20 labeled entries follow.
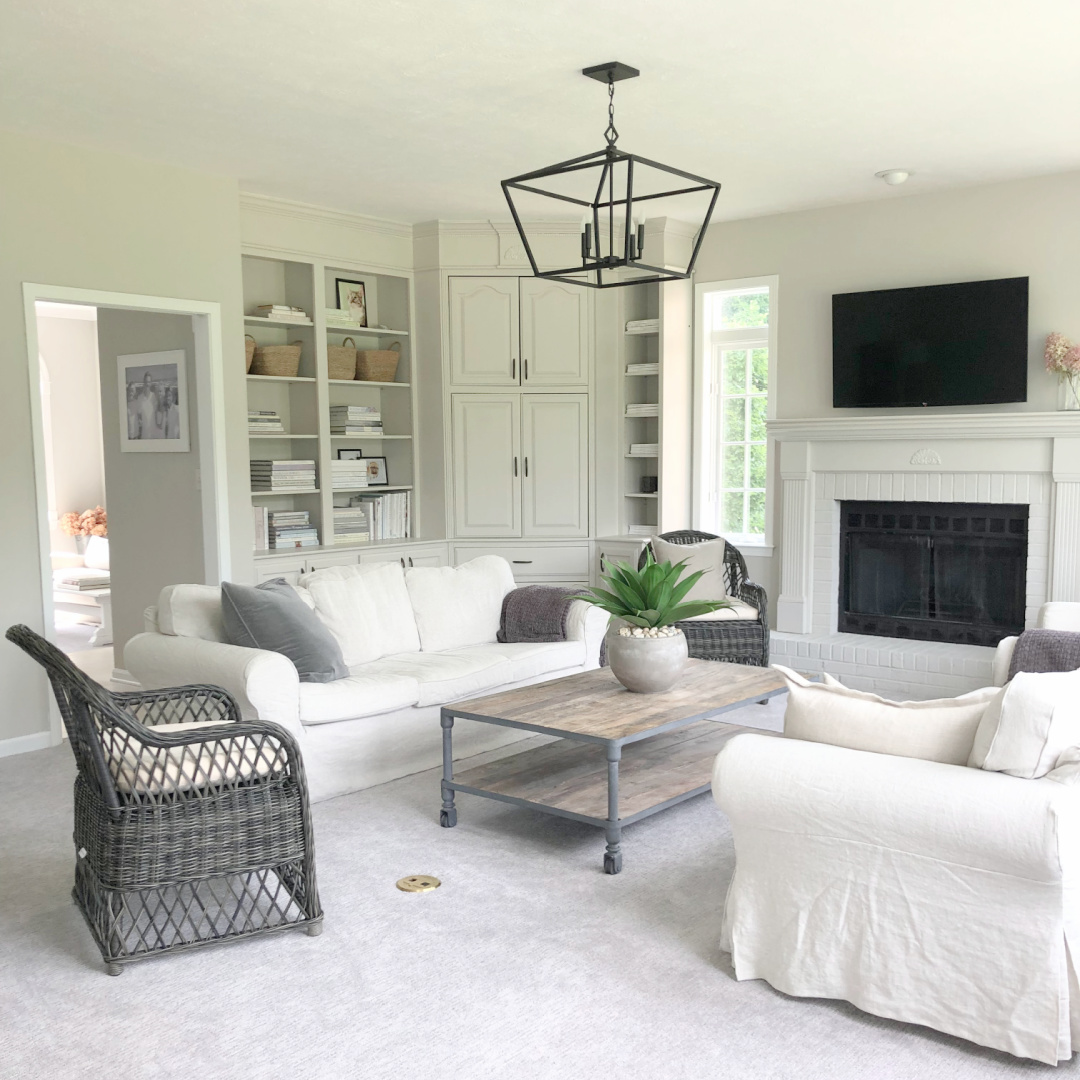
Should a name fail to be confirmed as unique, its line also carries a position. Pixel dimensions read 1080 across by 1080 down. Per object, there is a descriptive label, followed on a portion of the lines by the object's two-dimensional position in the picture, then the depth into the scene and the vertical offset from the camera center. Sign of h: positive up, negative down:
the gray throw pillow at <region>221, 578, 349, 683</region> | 4.02 -0.67
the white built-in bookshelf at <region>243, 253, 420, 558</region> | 6.21 +0.40
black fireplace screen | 5.83 -0.72
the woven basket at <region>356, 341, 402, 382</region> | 6.63 +0.52
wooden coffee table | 3.44 -1.16
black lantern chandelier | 3.21 +1.35
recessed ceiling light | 5.43 +1.36
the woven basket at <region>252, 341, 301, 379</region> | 6.06 +0.51
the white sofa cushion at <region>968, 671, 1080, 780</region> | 2.24 -0.59
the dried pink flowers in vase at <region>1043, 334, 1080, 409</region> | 5.40 +0.38
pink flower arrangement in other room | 9.02 -0.61
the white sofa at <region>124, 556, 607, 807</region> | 3.94 -0.89
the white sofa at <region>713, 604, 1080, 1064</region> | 2.19 -0.97
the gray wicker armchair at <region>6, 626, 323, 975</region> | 2.73 -0.97
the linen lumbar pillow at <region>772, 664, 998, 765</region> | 2.45 -0.65
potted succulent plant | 3.87 -0.65
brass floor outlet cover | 3.24 -1.33
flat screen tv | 5.65 +0.53
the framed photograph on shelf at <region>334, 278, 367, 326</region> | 6.57 +0.92
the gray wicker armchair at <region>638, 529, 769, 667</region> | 5.50 -0.99
